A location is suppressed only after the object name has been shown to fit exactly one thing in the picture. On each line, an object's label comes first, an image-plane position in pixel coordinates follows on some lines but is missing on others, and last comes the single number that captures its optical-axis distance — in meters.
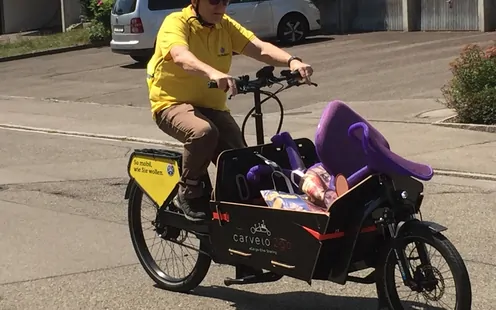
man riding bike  5.43
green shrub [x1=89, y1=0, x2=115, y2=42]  27.13
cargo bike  4.66
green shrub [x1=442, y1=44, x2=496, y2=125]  11.65
